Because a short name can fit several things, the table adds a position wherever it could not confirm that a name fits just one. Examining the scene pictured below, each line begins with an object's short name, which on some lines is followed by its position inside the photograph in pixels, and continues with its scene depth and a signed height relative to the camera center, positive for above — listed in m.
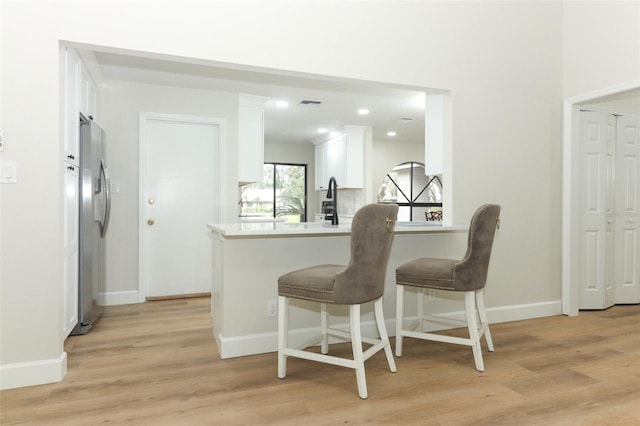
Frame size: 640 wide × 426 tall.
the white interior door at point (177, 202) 4.45 +0.08
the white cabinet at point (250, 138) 4.98 +0.87
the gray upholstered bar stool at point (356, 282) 2.17 -0.39
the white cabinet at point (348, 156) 6.76 +0.91
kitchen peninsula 2.74 -0.45
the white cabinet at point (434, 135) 3.59 +0.67
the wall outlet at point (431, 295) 3.34 -0.68
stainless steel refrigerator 3.17 -0.09
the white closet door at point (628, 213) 4.15 +0.00
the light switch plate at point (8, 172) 2.21 +0.19
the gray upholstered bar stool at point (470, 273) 2.49 -0.38
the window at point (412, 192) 8.23 +0.38
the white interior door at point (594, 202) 3.88 +0.10
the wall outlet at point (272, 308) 2.85 -0.68
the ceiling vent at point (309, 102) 5.14 +1.35
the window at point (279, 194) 8.22 +0.31
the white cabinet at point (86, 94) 3.28 +0.98
